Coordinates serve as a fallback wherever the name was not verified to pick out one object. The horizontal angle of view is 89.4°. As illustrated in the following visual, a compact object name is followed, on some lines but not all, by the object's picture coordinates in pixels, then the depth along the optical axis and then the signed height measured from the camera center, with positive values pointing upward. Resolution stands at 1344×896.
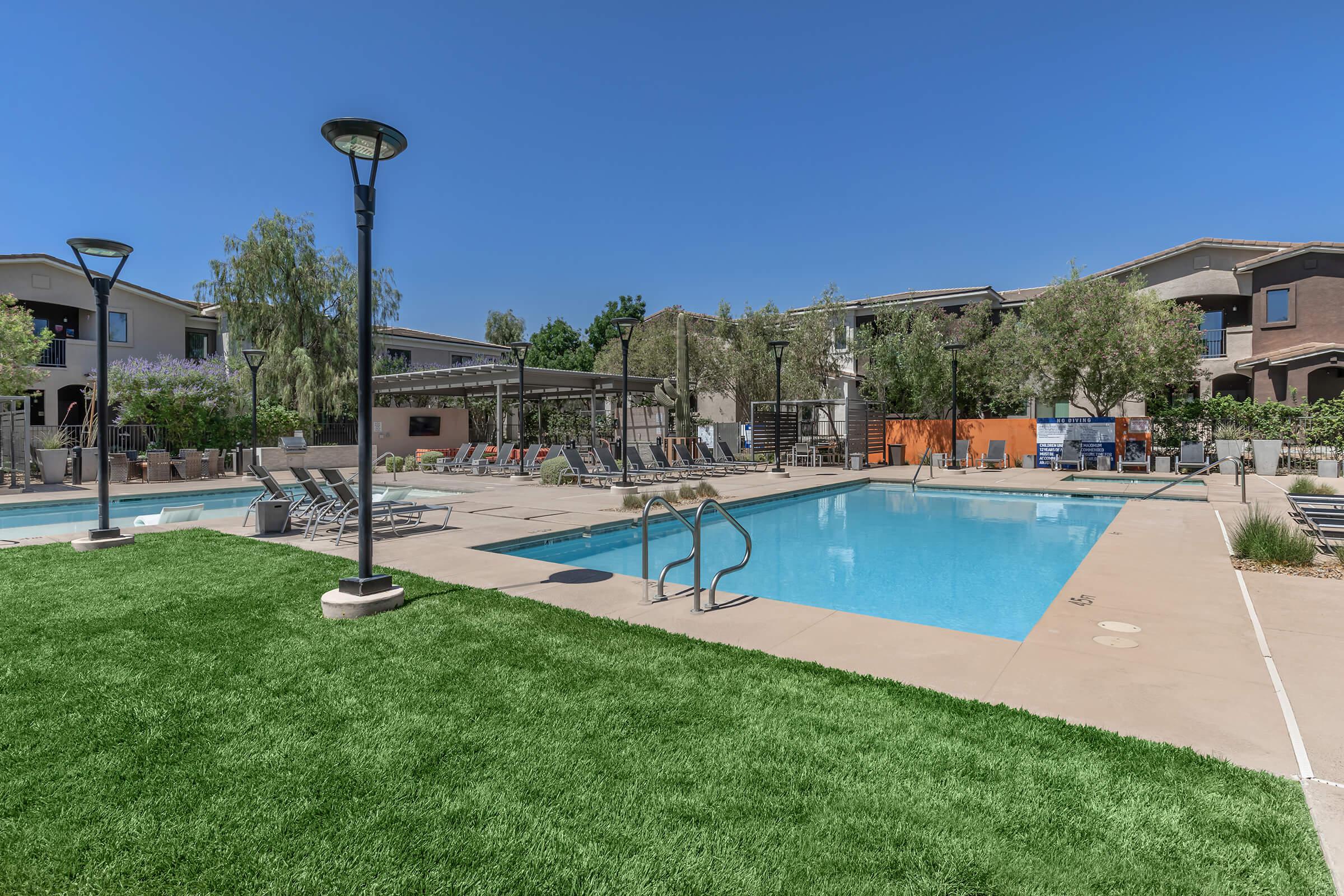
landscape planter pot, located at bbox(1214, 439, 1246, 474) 19.06 -0.36
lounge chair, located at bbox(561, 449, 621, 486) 17.03 -0.88
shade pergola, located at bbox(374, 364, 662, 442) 21.91 +1.82
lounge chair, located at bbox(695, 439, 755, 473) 21.38 -0.95
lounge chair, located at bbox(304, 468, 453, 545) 8.66 -1.03
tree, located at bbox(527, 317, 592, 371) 47.91 +6.57
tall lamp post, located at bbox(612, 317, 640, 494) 14.76 +1.04
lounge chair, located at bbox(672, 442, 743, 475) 20.19 -0.88
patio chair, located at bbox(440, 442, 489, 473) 21.75 -0.91
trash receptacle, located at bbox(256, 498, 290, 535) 8.82 -1.10
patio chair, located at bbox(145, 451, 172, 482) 17.69 -0.89
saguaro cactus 25.88 +1.62
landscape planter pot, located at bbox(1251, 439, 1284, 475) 18.34 -0.50
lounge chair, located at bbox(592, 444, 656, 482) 17.95 -0.68
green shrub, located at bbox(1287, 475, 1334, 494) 11.93 -0.93
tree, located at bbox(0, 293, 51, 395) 17.38 +2.16
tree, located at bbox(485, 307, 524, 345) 54.19 +8.51
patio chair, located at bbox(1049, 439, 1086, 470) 20.72 -0.62
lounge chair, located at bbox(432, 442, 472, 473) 22.36 -0.92
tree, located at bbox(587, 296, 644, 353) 49.19 +8.59
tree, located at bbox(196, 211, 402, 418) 26.25 +4.98
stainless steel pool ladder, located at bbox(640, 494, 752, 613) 5.25 -0.85
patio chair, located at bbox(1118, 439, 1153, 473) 20.03 -0.65
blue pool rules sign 20.59 -0.02
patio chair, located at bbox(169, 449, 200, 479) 18.23 -0.84
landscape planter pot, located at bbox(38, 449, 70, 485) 16.06 -0.77
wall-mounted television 28.58 +0.33
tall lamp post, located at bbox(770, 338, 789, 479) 17.86 +0.96
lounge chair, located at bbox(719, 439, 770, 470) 21.81 -0.68
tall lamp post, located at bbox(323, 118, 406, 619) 4.91 +0.24
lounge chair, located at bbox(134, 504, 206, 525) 11.84 -1.52
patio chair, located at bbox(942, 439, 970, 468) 22.97 -0.60
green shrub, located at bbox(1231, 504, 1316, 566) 6.64 -1.08
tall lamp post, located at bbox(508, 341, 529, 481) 17.94 +2.09
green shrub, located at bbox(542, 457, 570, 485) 17.08 -0.90
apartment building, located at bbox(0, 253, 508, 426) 24.50 +4.43
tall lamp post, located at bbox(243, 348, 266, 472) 18.53 +2.09
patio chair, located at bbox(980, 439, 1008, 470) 22.31 -0.72
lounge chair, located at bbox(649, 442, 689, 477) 19.00 -0.79
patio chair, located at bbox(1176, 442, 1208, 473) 19.47 -0.59
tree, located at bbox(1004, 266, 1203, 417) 20.53 +2.88
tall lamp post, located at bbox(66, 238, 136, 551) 7.22 +0.83
